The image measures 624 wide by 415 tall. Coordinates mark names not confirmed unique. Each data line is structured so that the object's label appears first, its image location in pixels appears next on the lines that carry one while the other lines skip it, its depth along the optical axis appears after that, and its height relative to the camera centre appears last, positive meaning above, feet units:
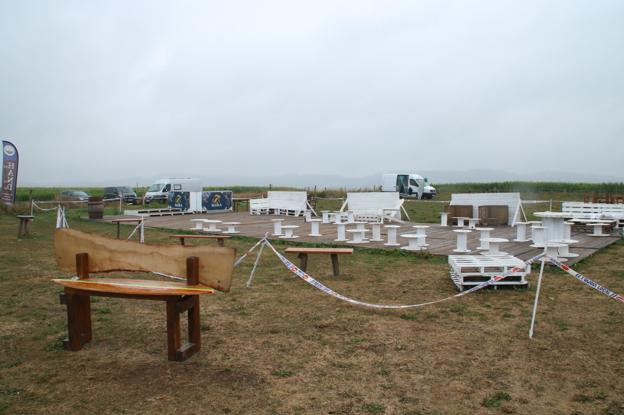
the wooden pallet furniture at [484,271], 24.17 -4.44
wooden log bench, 14.69 -2.90
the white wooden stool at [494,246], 30.40 -3.97
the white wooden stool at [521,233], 40.91 -4.20
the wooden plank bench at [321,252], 27.99 -4.01
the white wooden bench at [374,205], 61.11 -3.00
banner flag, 56.13 +1.29
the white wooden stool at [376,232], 43.49 -4.46
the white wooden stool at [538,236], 36.40 -3.99
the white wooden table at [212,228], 50.68 -4.88
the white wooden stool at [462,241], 35.14 -4.16
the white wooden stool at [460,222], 54.19 -4.36
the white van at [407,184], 126.52 -0.77
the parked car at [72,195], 100.68 -3.06
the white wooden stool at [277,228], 45.93 -4.28
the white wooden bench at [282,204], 70.90 -3.35
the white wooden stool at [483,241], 35.58 -4.19
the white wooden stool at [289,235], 44.99 -4.87
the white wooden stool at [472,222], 51.90 -4.26
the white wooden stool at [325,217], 60.03 -4.33
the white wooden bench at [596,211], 53.52 -3.19
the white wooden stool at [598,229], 46.41 -4.45
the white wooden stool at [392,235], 39.68 -4.28
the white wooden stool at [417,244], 36.35 -4.72
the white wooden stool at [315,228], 46.24 -4.32
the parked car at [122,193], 110.96 -2.81
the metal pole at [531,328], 17.12 -5.02
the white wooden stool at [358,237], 41.11 -4.62
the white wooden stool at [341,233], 42.75 -4.44
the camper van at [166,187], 107.45 -1.35
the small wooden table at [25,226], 46.60 -4.31
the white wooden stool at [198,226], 52.60 -4.77
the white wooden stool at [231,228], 49.69 -4.77
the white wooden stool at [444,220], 55.67 -4.26
